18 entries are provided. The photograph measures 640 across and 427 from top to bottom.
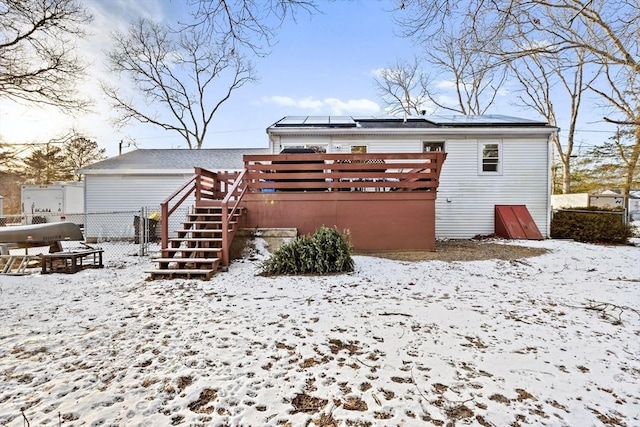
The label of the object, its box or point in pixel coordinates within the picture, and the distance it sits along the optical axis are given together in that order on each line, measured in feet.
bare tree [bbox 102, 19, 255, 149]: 61.77
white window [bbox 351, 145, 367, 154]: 34.73
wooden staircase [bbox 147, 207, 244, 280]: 17.83
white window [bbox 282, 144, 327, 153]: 34.30
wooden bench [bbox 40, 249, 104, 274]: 19.83
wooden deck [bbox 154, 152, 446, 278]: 23.97
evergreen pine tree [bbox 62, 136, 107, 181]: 74.19
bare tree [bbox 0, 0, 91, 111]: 32.83
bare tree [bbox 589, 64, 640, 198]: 29.46
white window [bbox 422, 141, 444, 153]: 35.04
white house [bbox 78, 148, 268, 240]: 38.01
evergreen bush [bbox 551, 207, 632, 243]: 32.55
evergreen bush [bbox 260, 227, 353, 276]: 18.48
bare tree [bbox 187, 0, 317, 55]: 11.44
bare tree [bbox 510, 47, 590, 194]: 61.82
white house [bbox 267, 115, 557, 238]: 34.35
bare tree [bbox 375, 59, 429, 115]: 72.54
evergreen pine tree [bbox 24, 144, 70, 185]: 67.88
